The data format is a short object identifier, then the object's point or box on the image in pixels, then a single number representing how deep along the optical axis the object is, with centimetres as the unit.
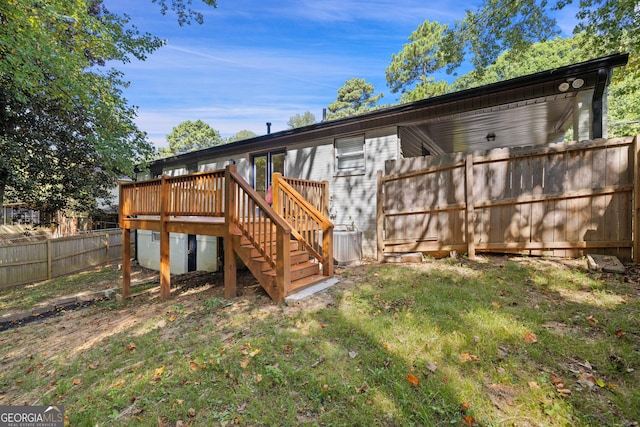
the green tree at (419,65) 2317
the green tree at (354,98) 3319
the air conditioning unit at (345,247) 624
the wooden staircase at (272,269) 442
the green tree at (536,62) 2392
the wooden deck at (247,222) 446
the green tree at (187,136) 4359
